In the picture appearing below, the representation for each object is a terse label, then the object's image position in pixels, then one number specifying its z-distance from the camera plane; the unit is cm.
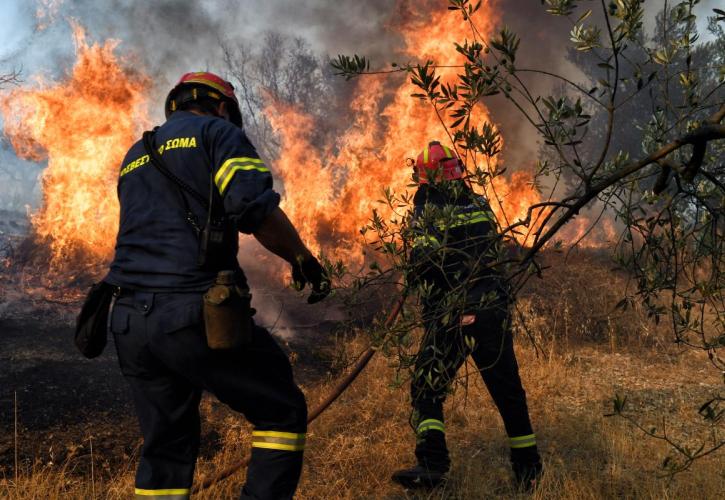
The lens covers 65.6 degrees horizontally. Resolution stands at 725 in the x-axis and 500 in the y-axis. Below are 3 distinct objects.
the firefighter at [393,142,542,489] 367
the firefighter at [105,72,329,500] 230
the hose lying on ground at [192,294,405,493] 338
